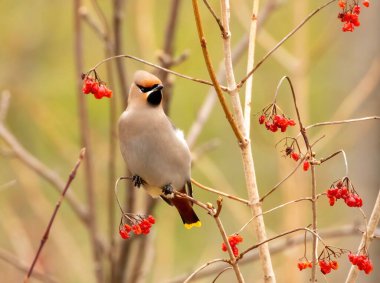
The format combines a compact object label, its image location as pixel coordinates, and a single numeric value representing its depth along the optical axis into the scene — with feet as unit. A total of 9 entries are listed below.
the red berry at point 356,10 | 13.84
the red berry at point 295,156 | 13.71
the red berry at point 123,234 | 14.28
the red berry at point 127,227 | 14.23
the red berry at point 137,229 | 13.99
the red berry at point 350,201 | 12.91
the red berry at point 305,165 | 13.24
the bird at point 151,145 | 18.60
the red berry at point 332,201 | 12.96
